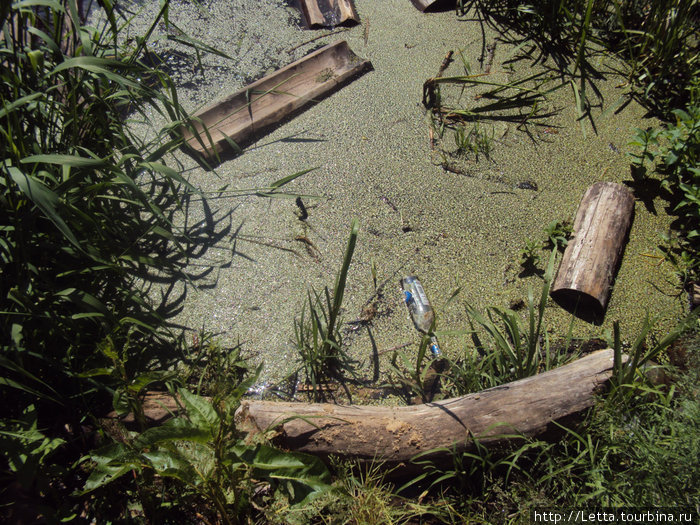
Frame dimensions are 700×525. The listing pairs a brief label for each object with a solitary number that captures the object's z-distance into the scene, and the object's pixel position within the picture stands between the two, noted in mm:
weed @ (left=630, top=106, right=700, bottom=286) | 1878
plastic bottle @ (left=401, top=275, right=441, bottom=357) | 1734
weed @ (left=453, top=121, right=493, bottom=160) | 2180
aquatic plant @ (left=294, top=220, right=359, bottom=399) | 1559
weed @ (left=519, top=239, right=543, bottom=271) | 1867
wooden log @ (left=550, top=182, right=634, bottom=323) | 1743
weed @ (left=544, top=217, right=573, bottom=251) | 1889
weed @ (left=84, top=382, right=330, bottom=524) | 1172
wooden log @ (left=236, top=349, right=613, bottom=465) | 1350
